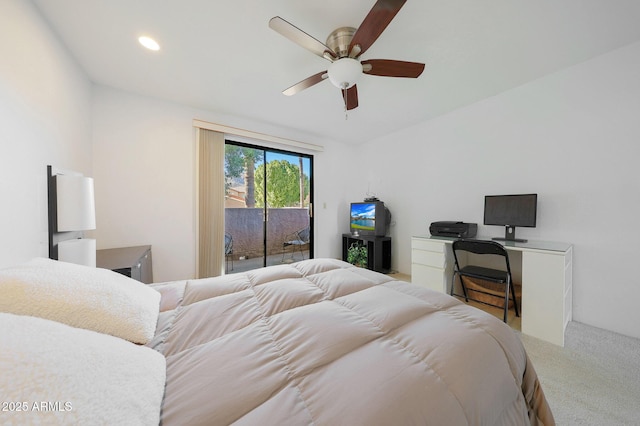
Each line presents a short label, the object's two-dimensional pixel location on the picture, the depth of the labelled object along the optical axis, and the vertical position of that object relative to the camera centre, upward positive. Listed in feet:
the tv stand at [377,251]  11.81 -2.22
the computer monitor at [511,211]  7.38 +0.01
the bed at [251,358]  1.43 -1.49
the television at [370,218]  12.08 -0.41
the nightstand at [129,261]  5.40 -1.38
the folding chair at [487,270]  6.93 -2.10
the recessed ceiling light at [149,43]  5.67 +4.43
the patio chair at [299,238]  13.34 -1.65
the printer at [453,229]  8.85 -0.74
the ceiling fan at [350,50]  4.40 +3.73
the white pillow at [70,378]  1.15 -1.06
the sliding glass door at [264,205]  11.35 +0.31
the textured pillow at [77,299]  2.23 -0.98
